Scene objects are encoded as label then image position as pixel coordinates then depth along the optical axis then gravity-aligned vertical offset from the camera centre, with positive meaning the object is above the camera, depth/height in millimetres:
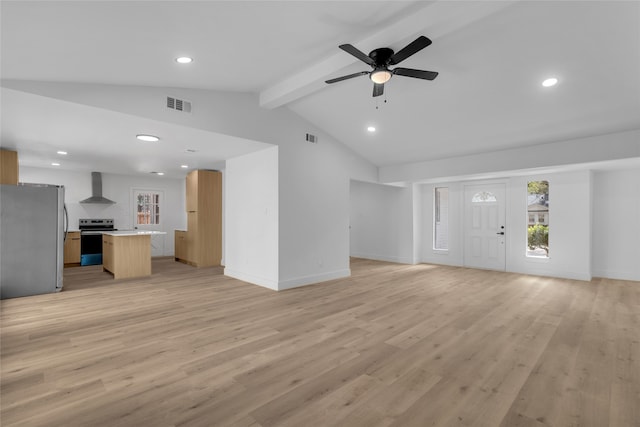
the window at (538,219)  6820 -144
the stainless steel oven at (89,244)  7859 -824
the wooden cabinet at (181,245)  8365 -927
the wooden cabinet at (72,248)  7668 -918
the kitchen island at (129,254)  6258 -879
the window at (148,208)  9484 +151
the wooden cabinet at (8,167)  5492 +844
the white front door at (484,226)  7348 -342
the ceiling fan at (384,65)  2966 +1524
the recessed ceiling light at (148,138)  4751 +1197
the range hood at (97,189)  8453 +671
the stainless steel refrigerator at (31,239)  4773 -428
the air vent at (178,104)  4160 +1525
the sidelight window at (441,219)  8336 -175
